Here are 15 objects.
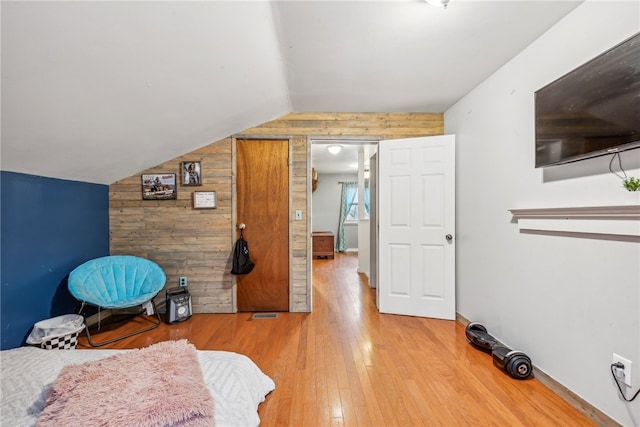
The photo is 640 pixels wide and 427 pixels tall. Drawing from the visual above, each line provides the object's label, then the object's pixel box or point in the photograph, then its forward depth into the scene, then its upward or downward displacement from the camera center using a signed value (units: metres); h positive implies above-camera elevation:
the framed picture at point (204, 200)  3.07 +0.12
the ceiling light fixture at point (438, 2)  1.48 +1.18
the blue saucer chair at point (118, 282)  2.31 -0.70
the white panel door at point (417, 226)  2.87 -0.18
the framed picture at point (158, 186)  3.07 +0.29
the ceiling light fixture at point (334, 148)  4.94 +1.19
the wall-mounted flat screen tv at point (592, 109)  1.26 +0.56
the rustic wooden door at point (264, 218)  3.15 -0.09
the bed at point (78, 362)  1.28 -0.95
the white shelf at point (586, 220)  1.26 -0.06
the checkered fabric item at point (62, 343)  2.07 -1.06
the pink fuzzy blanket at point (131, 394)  1.08 -0.82
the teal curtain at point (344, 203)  7.99 +0.23
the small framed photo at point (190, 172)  3.06 +0.45
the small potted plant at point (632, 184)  1.23 +0.12
